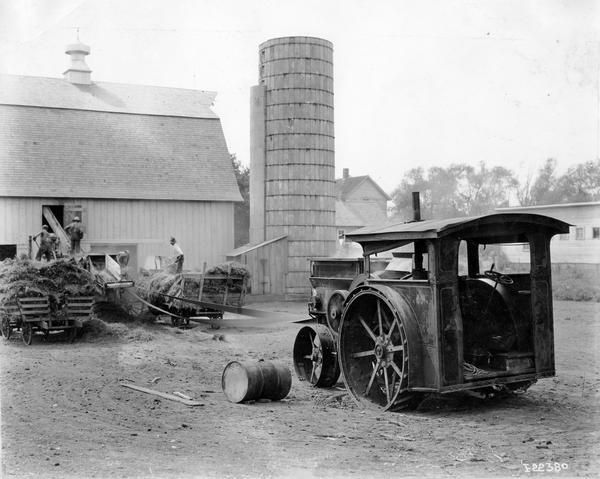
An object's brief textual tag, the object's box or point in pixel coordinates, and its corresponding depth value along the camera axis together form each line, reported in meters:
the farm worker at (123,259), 18.26
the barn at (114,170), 24.31
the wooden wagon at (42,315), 14.27
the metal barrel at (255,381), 9.33
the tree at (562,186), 37.91
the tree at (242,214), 46.38
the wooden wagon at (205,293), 17.55
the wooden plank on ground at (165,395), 9.04
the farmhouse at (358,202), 49.09
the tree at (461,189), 39.19
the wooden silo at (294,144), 26.41
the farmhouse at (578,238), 29.77
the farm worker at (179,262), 18.92
